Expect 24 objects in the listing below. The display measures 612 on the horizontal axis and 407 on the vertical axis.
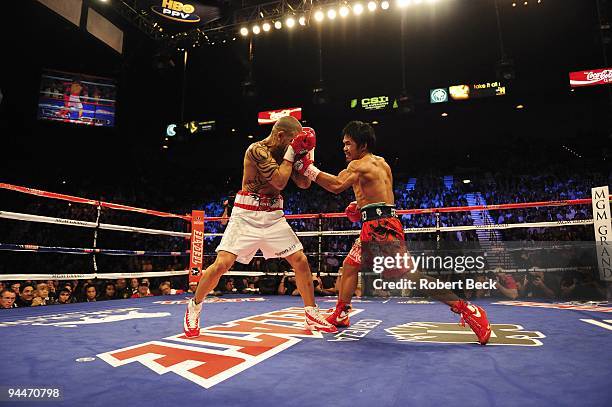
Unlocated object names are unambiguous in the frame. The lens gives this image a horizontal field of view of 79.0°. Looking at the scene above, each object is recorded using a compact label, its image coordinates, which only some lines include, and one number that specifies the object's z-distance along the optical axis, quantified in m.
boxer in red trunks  2.30
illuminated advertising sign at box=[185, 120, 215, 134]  14.79
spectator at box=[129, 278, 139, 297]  5.07
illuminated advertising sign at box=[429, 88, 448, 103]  11.90
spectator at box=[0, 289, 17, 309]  3.56
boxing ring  1.12
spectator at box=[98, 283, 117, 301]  4.87
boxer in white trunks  2.20
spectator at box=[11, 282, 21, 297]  4.06
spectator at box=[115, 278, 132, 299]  5.07
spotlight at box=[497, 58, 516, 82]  8.49
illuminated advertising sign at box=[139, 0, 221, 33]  7.08
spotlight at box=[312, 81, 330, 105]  9.90
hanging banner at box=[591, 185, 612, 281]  4.04
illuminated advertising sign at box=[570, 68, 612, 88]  10.38
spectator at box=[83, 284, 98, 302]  4.44
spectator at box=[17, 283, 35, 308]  4.23
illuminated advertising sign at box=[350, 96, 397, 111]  12.45
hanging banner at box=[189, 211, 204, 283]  5.25
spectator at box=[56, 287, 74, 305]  4.21
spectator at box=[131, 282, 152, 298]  5.01
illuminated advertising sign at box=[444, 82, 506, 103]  11.53
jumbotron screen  10.81
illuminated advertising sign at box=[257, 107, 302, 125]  13.20
